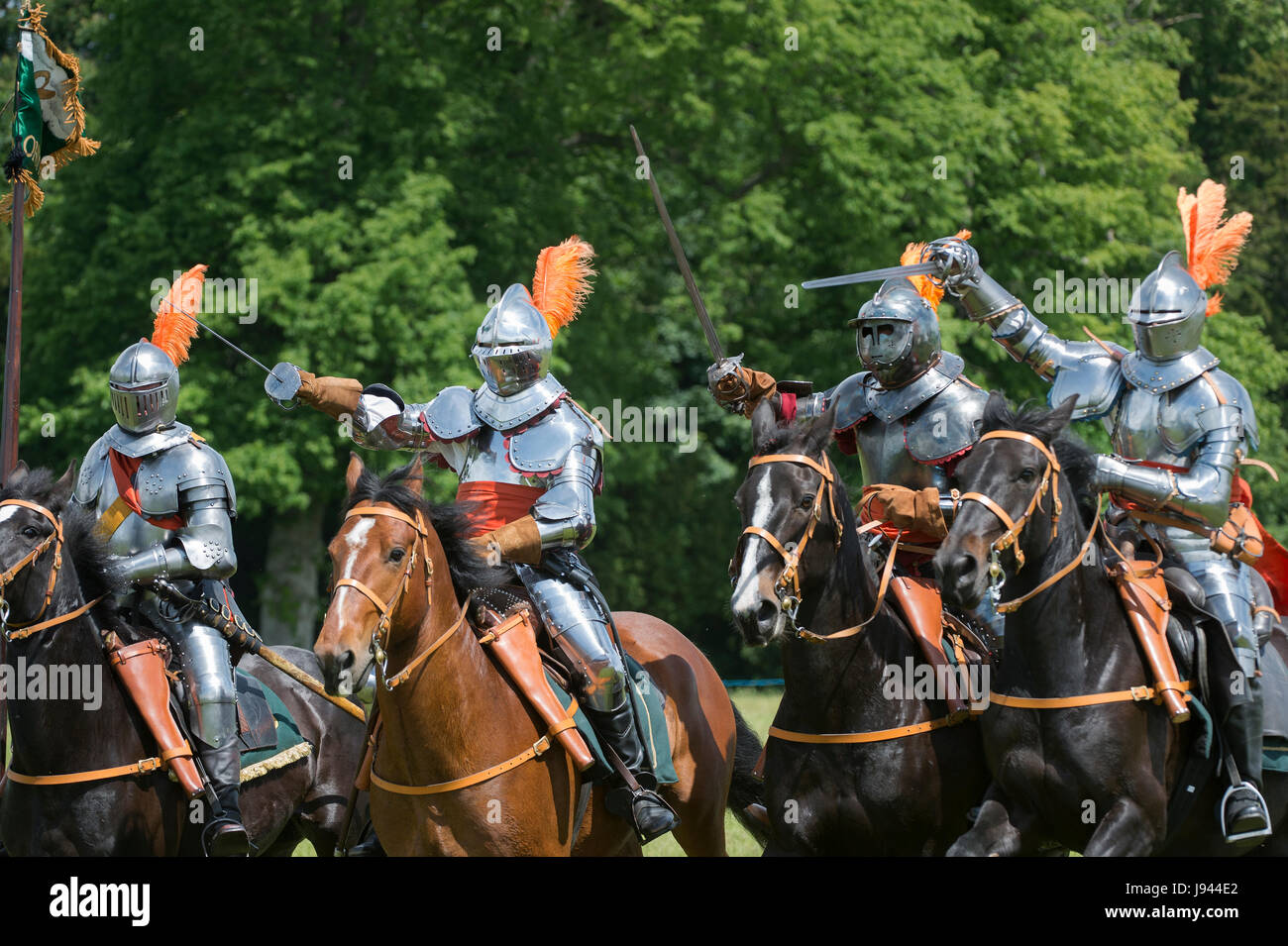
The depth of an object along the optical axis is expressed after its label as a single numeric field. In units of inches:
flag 389.4
